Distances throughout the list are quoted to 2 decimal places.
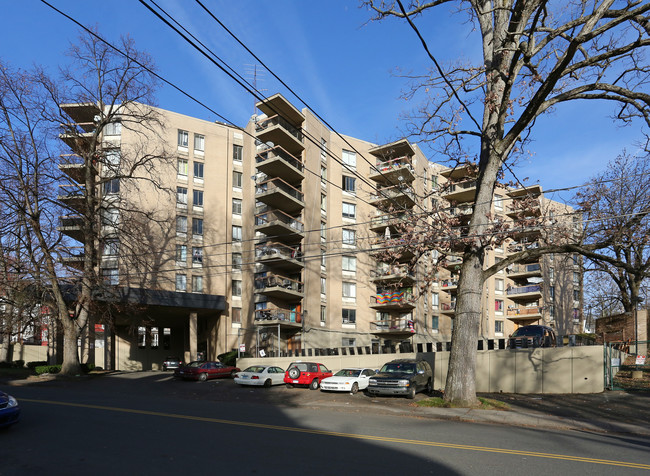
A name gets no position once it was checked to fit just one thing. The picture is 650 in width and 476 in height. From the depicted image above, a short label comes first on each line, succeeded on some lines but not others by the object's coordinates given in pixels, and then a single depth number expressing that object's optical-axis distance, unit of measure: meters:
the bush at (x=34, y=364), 35.82
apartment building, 39.84
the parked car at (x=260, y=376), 26.88
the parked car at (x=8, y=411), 10.50
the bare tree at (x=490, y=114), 15.11
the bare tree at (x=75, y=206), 28.39
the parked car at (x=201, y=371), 30.53
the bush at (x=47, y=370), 30.34
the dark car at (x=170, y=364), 41.53
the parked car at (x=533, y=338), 23.11
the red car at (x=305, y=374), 26.33
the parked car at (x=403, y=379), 19.75
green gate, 19.41
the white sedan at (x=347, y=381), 22.88
